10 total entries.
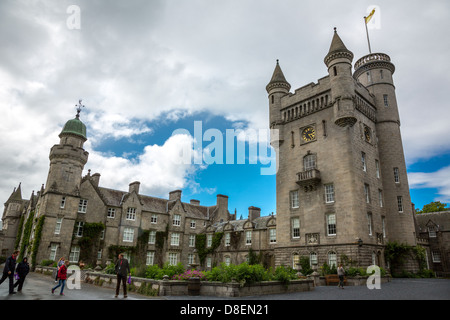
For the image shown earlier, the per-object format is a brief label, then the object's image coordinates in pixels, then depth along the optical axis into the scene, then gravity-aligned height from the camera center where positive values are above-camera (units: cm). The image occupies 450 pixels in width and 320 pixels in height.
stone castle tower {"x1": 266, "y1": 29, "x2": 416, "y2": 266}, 2914 +935
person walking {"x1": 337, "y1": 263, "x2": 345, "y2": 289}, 2066 -155
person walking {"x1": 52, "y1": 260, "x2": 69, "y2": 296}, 1334 -128
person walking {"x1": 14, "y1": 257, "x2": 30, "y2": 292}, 1373 -122
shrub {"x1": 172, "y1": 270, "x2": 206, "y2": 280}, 1602 -140
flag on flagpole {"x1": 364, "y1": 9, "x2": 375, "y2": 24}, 3805 +3021
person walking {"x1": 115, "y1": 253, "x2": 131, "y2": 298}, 1268 -95
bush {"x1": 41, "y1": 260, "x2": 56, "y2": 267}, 3284 -189
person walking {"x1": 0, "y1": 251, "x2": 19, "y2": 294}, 1265 -106
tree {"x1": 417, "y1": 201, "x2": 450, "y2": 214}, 5334 +846
